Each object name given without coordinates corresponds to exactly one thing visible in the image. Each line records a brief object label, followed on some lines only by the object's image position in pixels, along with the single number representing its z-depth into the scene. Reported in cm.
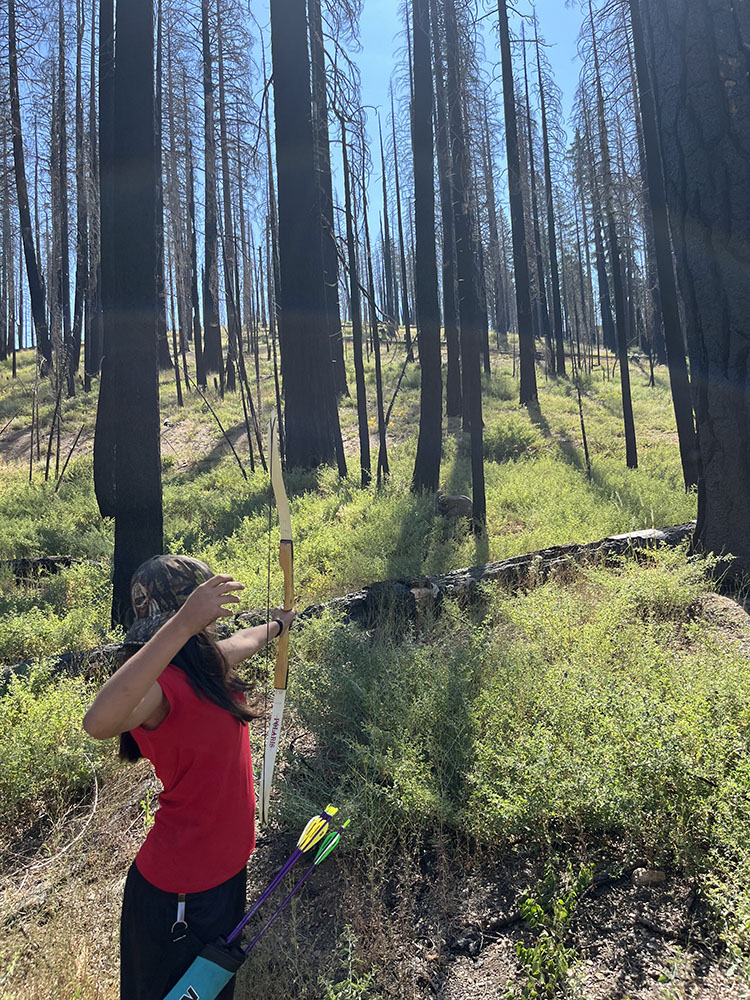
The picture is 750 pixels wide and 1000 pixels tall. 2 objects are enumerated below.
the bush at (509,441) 1596
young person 193
